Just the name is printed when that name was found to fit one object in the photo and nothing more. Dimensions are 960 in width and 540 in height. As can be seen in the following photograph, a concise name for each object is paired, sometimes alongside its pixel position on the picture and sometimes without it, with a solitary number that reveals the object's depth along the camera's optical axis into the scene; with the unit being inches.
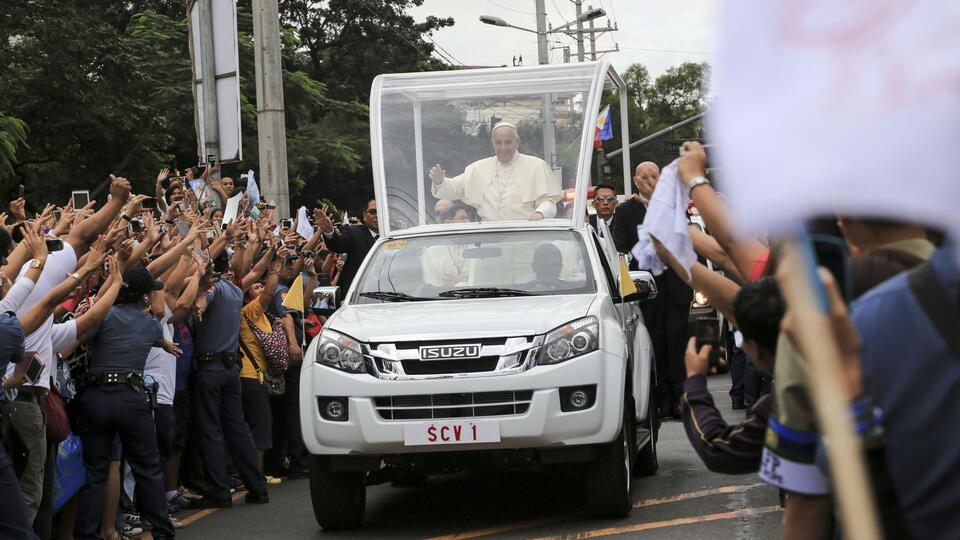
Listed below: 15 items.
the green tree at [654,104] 3503.9
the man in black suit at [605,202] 603.5
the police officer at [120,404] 322.0
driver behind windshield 379.9
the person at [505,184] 433.1
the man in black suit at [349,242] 514.9
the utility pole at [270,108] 702.5
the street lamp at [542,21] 1621.6
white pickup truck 332.8
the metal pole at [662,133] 1549.2
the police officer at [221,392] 403.9
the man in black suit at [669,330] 537.0
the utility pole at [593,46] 2701.8
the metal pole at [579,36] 2353.6
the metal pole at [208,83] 638.5
